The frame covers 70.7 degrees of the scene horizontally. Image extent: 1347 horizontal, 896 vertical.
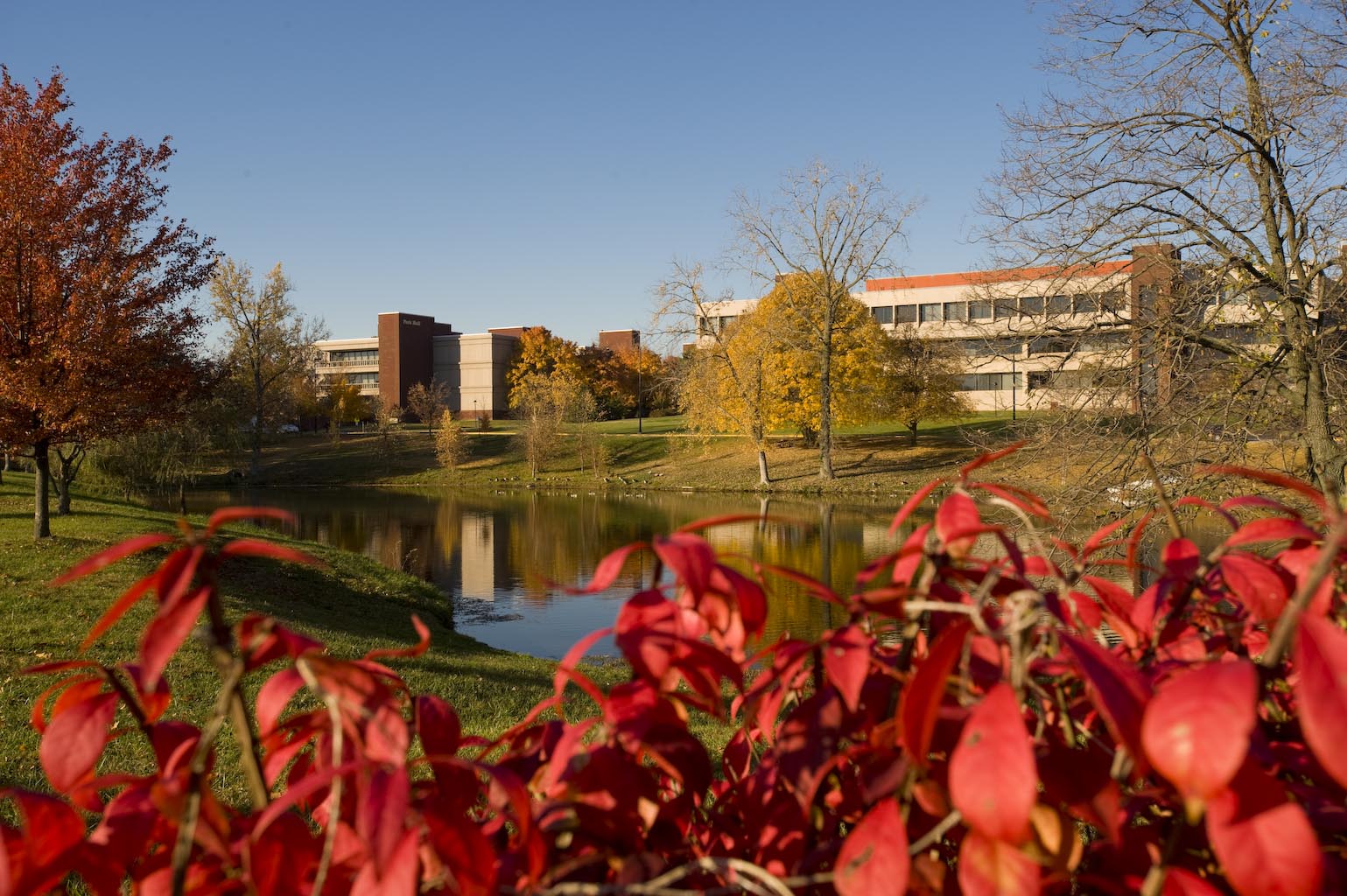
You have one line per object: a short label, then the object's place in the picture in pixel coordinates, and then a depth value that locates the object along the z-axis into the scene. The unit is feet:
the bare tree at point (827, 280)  109.19
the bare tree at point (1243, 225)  29.48
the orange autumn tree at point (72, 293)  38.14
